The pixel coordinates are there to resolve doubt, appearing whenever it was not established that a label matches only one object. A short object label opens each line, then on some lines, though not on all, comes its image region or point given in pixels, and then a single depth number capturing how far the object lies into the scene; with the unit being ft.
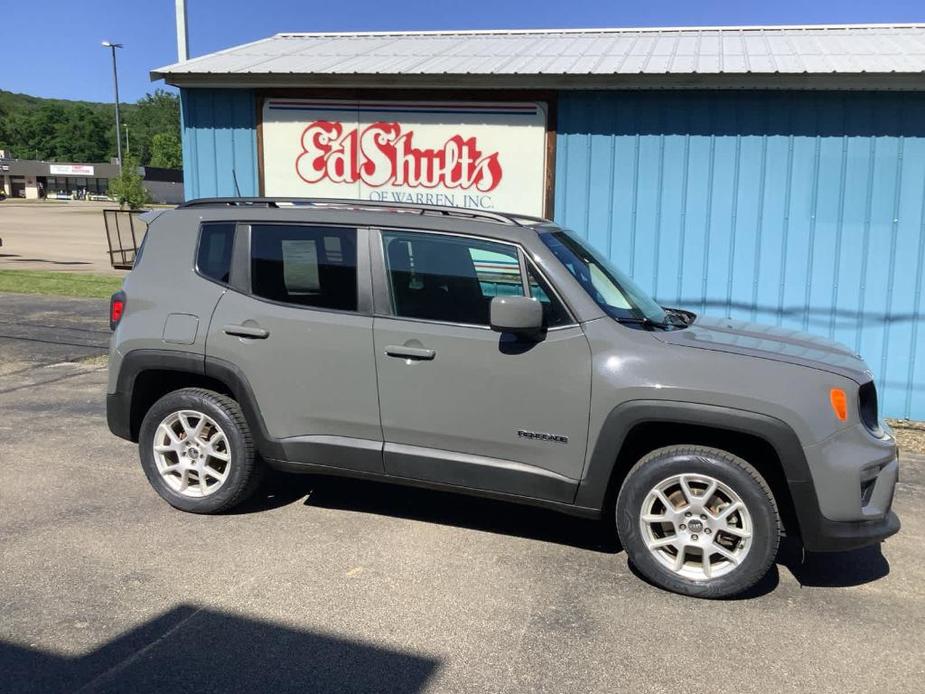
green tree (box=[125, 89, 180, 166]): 476.54
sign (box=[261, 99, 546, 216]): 27.43
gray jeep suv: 12.50
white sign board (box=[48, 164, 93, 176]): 343.67
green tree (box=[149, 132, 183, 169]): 419.74
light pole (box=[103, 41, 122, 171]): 179.43
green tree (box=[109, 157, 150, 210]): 211.00
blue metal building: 24.26
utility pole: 36.65
